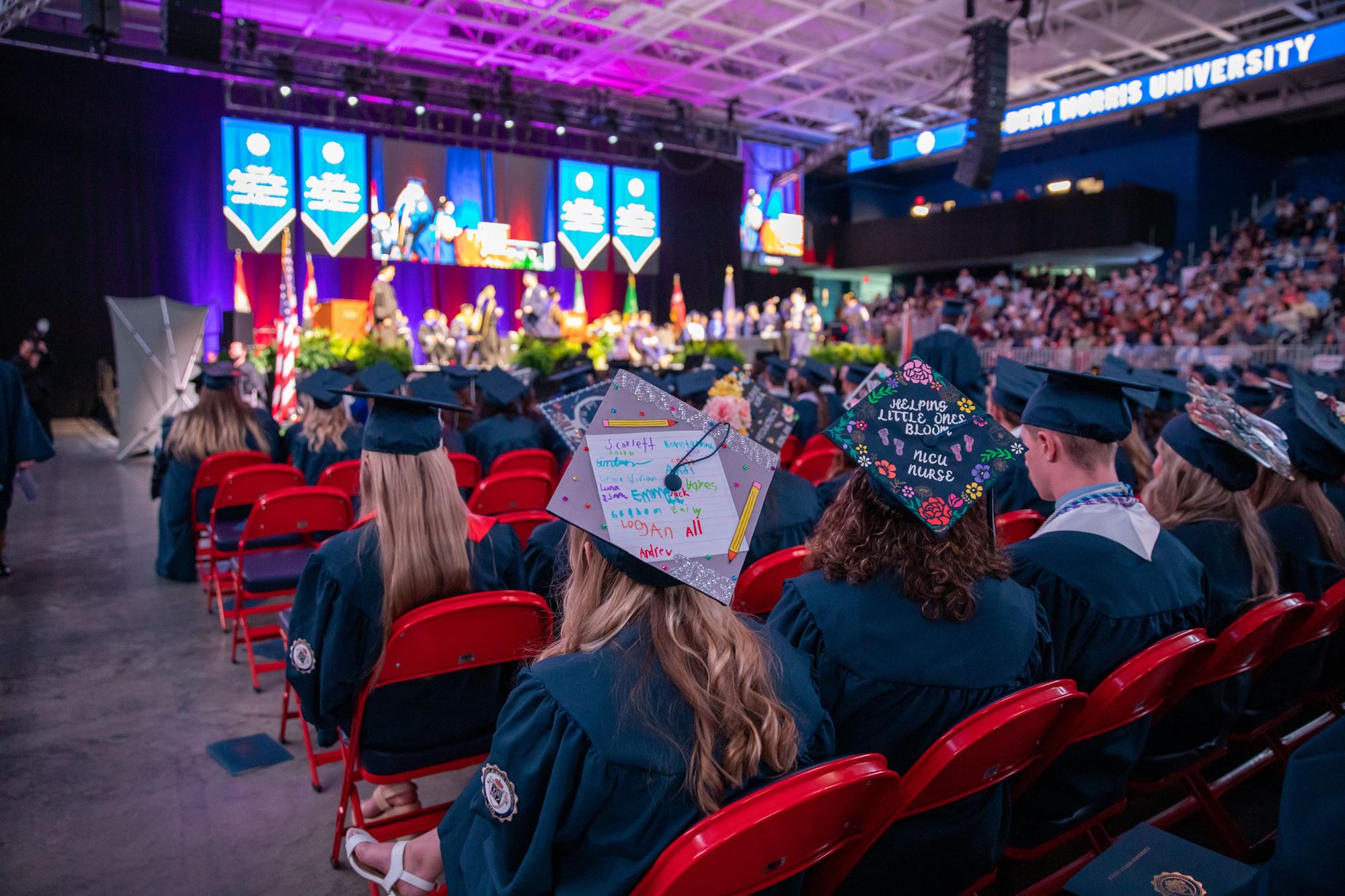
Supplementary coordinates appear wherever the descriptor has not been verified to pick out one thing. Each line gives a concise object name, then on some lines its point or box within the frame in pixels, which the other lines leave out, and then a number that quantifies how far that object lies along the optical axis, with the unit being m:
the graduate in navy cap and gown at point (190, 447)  4.82
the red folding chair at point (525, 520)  2.94
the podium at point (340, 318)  14.03
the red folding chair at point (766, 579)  2.31
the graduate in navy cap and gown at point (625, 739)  1.09
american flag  9.53
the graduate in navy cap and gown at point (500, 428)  5.28
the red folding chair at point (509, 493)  3.83
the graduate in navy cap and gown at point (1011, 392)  3.23
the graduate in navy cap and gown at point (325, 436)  4.71
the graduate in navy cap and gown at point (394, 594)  2.09
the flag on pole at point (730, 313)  17.89
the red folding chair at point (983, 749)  1.28
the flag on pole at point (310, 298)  13.95
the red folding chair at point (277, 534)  3.36
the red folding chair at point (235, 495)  3.93
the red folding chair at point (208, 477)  4.42
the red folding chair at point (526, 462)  4.61
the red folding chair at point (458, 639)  1.89
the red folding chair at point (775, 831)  1.00
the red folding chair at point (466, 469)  4.43
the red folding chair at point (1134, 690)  1.56
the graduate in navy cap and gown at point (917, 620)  1.51
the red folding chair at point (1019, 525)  2.89
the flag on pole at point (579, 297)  17.45
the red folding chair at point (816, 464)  4.91
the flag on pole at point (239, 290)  14.45
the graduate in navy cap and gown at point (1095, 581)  1.81
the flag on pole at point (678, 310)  18.42
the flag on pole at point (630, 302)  19.16
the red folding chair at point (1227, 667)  1.85
